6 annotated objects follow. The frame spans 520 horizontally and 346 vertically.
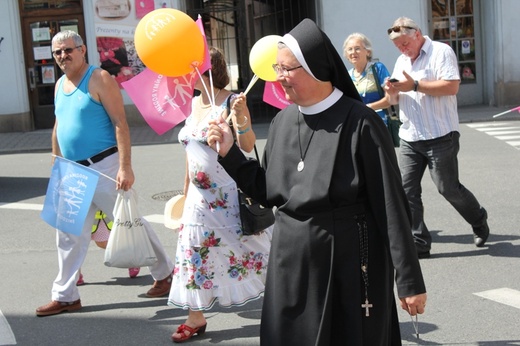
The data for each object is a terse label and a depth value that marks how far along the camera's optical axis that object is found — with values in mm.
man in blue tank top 6402
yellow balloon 5062
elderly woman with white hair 7887
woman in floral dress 5562
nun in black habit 3693
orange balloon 4914
